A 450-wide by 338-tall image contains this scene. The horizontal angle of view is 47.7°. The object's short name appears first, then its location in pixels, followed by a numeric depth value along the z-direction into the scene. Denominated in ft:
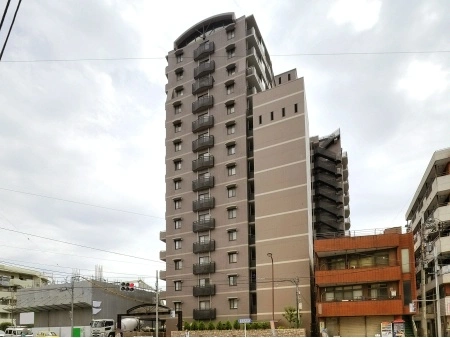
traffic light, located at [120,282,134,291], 156.56
